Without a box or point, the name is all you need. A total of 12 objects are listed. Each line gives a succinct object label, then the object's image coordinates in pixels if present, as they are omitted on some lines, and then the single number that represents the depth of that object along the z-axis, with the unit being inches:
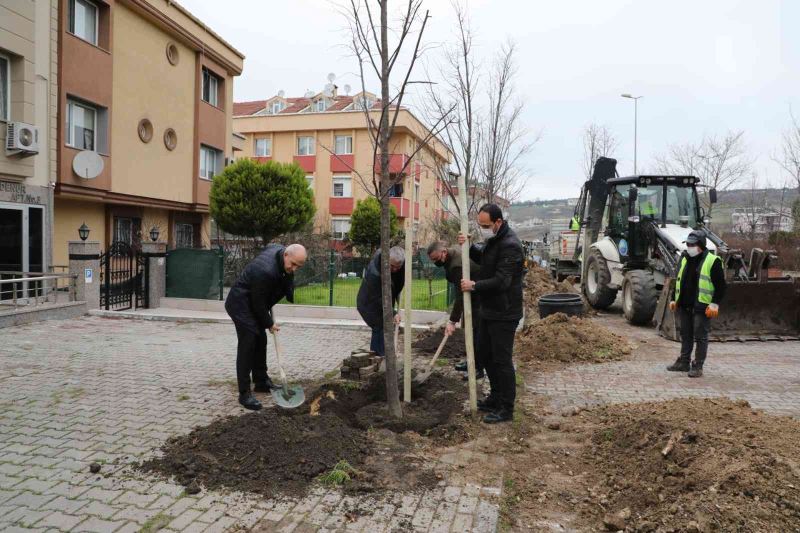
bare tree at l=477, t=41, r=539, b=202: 570.8
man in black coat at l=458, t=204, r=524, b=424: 202.4
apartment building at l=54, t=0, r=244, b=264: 621.3
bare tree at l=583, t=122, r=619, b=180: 1034.7
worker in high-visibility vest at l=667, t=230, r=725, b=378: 290.2
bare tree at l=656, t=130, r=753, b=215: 1160.2
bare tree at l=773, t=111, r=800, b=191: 899.4
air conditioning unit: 516.1
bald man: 221.5
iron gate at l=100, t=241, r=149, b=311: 517.0
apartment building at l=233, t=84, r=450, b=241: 1577.3
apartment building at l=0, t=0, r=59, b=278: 519.8
